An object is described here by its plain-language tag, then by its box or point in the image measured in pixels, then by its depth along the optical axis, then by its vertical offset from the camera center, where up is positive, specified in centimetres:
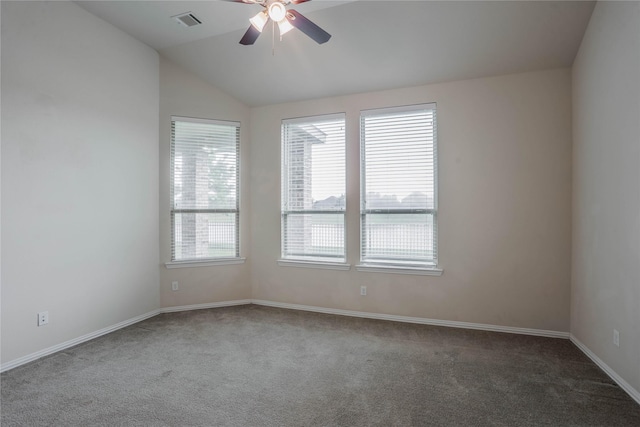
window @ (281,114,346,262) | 411 +30
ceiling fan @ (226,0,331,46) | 209 +131
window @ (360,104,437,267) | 371 +30
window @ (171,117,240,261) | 416 +30
